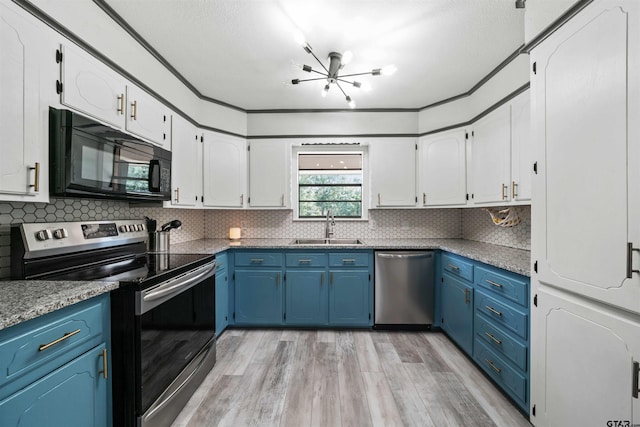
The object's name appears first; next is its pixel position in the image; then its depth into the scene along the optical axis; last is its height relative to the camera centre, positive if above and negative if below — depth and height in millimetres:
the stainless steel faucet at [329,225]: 3411 -133
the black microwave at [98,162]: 1312 +303
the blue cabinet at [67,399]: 872 -684
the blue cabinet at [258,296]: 2852 -877
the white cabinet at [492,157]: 2213 +527
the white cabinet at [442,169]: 2850 +522
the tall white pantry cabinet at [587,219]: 994 -13
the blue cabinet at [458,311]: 2242 -873
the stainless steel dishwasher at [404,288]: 2805 -774
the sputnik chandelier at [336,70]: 1906 +1143
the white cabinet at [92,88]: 1399 +733
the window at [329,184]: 3600 +417
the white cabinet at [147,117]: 1882 +746
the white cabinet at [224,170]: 2949 +505
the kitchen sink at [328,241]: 3184 -332
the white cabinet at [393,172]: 3217 +522
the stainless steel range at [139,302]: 1274 -492
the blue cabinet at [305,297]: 2848 -883
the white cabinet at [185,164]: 2445 +488
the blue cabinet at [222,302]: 2588 -885
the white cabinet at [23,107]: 1124 +469
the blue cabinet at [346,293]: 2842 -836
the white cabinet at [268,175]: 3252 +479
